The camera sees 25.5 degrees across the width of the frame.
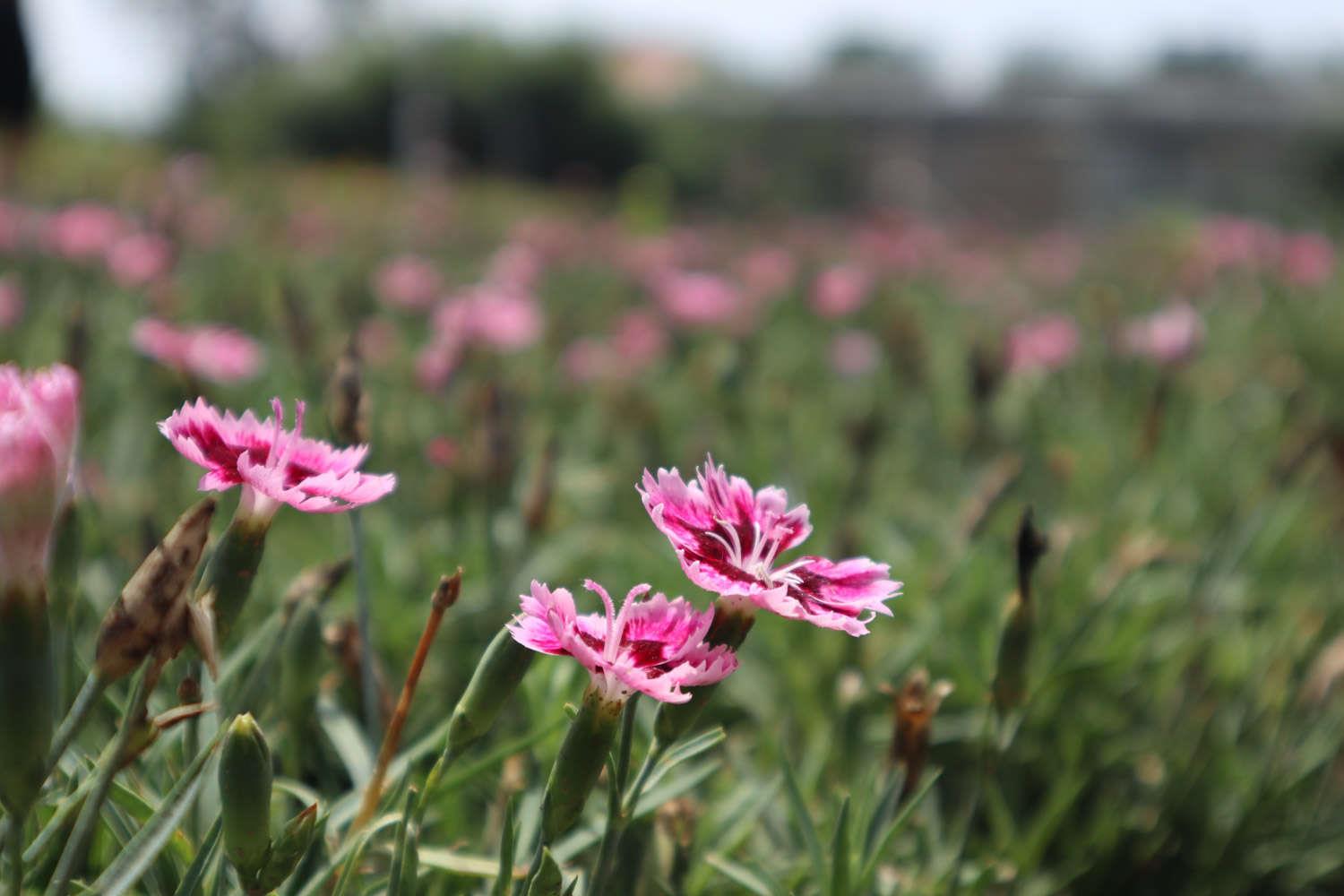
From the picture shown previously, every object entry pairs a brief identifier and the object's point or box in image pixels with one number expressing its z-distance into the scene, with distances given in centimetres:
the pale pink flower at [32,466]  40
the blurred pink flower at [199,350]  73
